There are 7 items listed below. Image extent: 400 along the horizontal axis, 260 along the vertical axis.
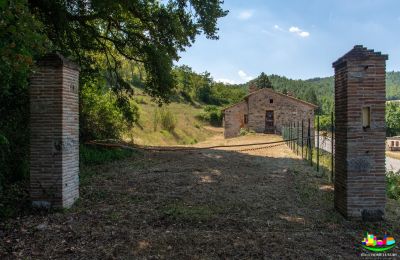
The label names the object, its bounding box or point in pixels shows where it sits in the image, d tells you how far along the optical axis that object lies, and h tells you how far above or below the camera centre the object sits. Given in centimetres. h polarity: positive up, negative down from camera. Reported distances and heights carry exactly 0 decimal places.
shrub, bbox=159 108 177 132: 2795 +47
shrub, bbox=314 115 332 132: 5258 +102
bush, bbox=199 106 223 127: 5147 +134
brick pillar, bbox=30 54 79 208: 554 -11
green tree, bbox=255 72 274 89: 7456 +1039
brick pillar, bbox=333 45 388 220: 509 -16
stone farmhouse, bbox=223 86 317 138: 3219 +154
